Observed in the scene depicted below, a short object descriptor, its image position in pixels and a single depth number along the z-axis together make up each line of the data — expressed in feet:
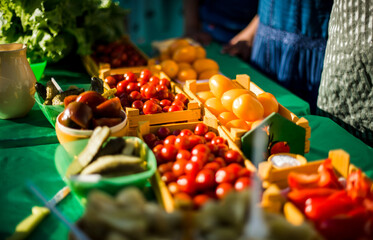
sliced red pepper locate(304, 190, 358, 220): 3.10
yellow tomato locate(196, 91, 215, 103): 5.74
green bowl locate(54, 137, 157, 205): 3.32
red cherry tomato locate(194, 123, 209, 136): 4.69
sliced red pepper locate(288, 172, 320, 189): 3.44
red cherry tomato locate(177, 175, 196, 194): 3.50
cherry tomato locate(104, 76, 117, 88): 6.18
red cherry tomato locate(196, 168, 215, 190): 3.52
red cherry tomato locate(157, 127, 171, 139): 4.62
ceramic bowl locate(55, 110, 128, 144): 4.11
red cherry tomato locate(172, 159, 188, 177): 3.73
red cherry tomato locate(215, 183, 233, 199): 3.41
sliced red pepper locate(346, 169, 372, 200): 3.25
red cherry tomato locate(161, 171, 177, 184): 3.69
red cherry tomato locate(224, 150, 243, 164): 3.94
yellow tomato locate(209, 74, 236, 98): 5.62
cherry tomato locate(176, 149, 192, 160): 3.92
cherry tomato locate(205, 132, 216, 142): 4.55
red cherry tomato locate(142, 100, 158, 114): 5.09
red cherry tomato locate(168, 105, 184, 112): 5.21
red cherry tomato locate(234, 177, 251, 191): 3.42
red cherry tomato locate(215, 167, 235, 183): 3.55
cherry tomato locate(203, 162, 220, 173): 3.71
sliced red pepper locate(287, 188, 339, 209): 3.28
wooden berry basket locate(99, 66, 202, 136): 4.89
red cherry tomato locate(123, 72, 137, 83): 6.18
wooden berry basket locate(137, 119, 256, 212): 3.41
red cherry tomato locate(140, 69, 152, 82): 6.29
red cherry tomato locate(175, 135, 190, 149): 4.15
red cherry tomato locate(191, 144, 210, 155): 3.92
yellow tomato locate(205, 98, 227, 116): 5.30
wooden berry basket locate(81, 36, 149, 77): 7.18
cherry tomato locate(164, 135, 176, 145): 4.28
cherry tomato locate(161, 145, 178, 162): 4.01
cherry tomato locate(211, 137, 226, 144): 4.39
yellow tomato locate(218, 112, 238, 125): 5.03
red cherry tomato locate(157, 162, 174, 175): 3.80
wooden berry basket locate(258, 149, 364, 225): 3.21
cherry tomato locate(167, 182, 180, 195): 3.47
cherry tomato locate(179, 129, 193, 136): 4.47
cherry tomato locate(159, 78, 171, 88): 6.16
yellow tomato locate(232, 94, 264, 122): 4.83
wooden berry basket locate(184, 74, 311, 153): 4.41
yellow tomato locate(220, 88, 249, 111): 5.13
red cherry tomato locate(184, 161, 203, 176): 3.64
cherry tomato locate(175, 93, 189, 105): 5.55
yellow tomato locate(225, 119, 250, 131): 4.82
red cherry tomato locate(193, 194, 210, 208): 3.27
